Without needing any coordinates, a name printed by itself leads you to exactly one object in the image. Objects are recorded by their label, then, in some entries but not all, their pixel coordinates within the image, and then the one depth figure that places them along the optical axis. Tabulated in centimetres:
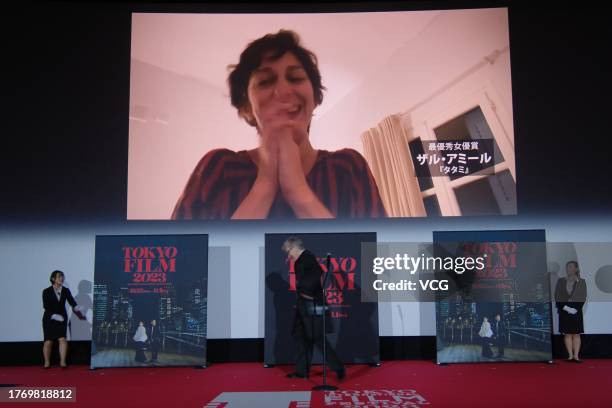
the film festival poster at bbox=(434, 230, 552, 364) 714
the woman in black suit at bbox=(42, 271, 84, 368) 720
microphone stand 575
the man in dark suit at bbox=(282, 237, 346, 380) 639
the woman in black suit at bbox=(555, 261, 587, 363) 729
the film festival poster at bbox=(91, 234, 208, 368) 710
